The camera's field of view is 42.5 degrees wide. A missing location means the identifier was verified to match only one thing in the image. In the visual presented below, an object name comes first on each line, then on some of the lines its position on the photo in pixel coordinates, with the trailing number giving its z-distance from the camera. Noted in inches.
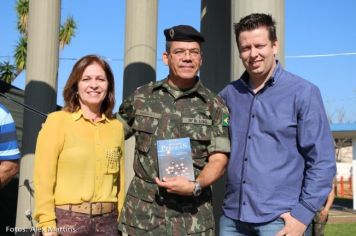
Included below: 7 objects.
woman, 111.3
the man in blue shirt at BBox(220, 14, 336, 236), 101.1
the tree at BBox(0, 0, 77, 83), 991.9
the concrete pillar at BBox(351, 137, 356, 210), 846.2
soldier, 114.8
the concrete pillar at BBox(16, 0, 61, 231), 325.1
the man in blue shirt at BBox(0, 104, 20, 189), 122.6
